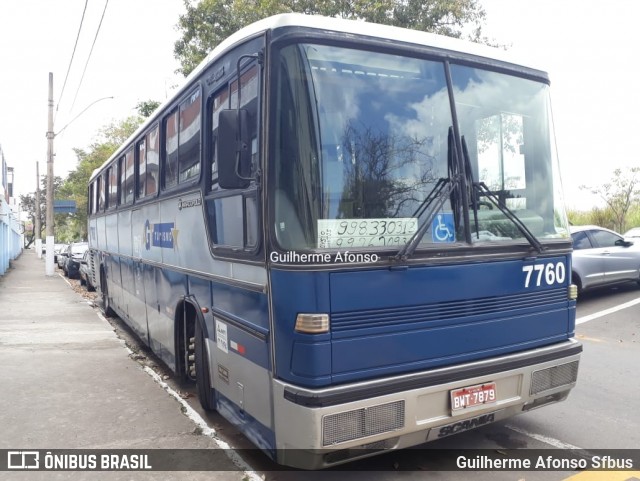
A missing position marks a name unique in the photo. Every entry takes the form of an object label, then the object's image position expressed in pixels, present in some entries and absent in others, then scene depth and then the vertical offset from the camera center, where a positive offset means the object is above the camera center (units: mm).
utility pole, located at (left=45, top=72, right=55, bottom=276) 23531 +2756
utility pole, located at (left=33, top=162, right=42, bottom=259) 38131 +2431
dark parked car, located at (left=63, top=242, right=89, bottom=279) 24469 -806
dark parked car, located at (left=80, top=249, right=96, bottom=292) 16672 -1037
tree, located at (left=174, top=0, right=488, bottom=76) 15344 +6031
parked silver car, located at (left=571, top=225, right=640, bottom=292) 11320 -685
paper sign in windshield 3498 +0
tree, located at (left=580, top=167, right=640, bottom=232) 27500 +1222
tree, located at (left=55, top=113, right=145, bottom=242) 37344 +5515
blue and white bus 3482 -53
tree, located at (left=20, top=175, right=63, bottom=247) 65000 +5051
